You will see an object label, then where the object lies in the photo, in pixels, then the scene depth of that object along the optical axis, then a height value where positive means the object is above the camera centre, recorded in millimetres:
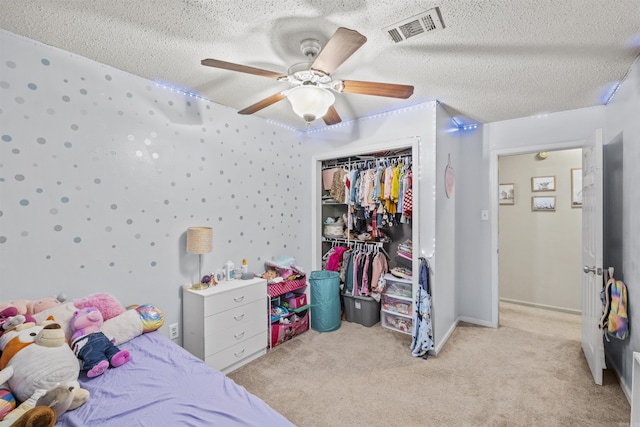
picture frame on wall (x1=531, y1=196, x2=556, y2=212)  3975 +37
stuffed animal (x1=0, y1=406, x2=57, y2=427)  1062 -755
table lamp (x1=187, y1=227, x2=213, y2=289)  2455 -253
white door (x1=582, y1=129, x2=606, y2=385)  2266 -400
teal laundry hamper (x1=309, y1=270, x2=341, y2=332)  3295 -1069
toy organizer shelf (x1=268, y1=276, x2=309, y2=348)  2975 -1077
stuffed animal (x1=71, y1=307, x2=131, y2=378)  1563 -741
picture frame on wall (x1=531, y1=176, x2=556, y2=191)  3979 +309
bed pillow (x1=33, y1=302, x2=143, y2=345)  1719 -702
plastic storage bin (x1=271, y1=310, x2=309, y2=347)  2939 -1239
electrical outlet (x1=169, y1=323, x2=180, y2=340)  2502 -1026
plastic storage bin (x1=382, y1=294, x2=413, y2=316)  3207 -1071
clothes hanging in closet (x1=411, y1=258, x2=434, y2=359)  2706 -1032
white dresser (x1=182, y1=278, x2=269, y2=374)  2379 -958
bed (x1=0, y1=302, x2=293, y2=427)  1220 -855
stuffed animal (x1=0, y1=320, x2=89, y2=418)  1281 -694
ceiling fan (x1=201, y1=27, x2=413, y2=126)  1626 +752
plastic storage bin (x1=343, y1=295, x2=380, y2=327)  3438 -1197
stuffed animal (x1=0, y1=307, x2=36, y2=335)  1546 -566
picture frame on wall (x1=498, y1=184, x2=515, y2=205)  4254 +177
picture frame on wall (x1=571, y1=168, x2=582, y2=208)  3811 +237
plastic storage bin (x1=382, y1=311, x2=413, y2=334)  3215 -1268
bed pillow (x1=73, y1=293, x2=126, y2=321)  1901 -604
